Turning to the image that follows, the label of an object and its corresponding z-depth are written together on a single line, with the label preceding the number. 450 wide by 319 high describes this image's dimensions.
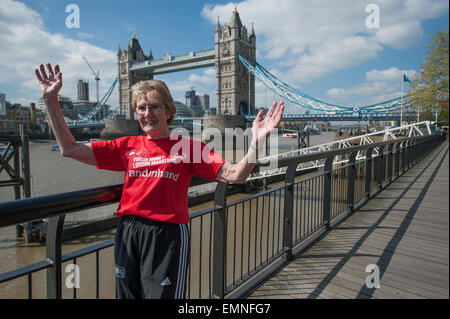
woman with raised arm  1.25
